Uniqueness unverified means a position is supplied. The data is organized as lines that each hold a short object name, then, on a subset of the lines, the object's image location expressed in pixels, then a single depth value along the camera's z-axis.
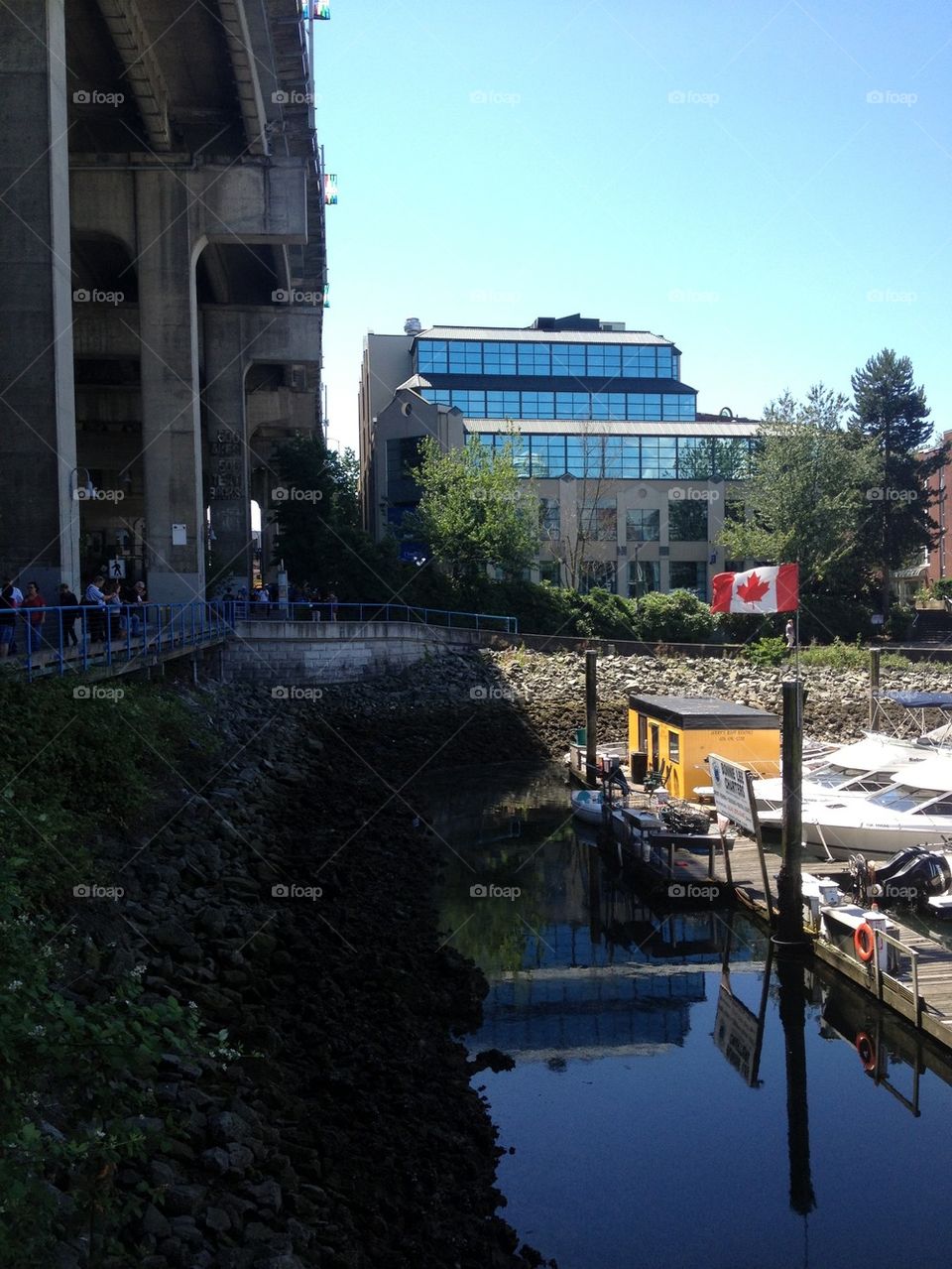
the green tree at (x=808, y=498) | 58.97
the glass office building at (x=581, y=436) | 64.19
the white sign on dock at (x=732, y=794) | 18.25
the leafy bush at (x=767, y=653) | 48.62
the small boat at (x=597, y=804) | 25.23
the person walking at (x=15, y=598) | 16.73
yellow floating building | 26.55
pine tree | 62.19
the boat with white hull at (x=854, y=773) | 25.12
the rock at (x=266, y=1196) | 8.17
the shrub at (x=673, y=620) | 54.00
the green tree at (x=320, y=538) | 47.25
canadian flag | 23.72
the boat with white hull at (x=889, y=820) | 22.27
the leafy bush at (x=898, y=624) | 59.25
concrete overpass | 22.02
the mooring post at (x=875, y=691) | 36.62
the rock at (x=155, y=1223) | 7.16
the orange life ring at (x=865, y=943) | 15.09
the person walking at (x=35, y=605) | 18.77
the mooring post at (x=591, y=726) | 31.02
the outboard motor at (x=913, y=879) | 19.09
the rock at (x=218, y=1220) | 7.52
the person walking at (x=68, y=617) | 18.44
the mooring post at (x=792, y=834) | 17.08
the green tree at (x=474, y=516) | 53.84
